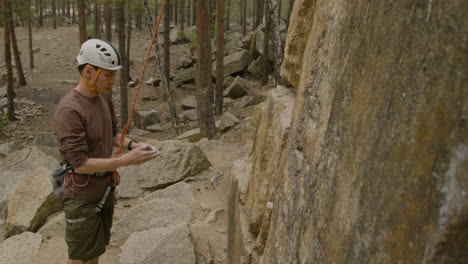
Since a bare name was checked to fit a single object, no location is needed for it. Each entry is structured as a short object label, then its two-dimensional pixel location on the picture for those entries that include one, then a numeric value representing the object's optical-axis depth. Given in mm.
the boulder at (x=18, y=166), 7645
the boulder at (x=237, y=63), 23641
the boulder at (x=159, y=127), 17156
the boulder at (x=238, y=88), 20438
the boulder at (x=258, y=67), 23203
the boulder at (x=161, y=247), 4164
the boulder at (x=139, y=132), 16616
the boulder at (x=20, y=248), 4711
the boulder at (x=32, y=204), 5598
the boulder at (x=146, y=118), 17938
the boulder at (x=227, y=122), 13242
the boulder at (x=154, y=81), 24067
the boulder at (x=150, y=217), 5031
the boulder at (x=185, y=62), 26562
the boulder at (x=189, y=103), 19720
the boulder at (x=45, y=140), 13845
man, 2917
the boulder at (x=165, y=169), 6539
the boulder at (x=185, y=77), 23797
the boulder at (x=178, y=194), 5766
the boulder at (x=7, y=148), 12859
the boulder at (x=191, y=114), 18406
